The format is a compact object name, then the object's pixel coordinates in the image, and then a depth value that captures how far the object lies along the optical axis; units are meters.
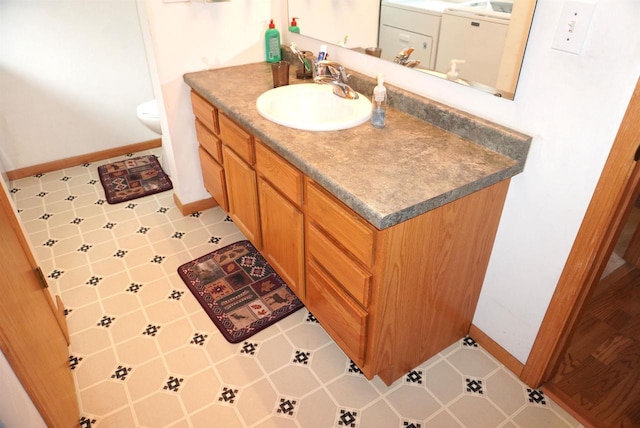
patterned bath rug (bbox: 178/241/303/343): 1.87
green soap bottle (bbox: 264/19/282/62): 2.22
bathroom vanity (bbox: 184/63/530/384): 1.21
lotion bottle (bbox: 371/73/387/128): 1.54
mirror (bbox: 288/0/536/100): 1.29
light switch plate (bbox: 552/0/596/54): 1.08
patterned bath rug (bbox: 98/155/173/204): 2.77
